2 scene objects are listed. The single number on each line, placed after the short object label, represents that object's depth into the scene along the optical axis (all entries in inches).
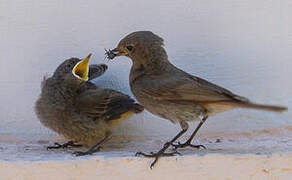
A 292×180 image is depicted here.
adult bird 247.4
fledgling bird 257.8
